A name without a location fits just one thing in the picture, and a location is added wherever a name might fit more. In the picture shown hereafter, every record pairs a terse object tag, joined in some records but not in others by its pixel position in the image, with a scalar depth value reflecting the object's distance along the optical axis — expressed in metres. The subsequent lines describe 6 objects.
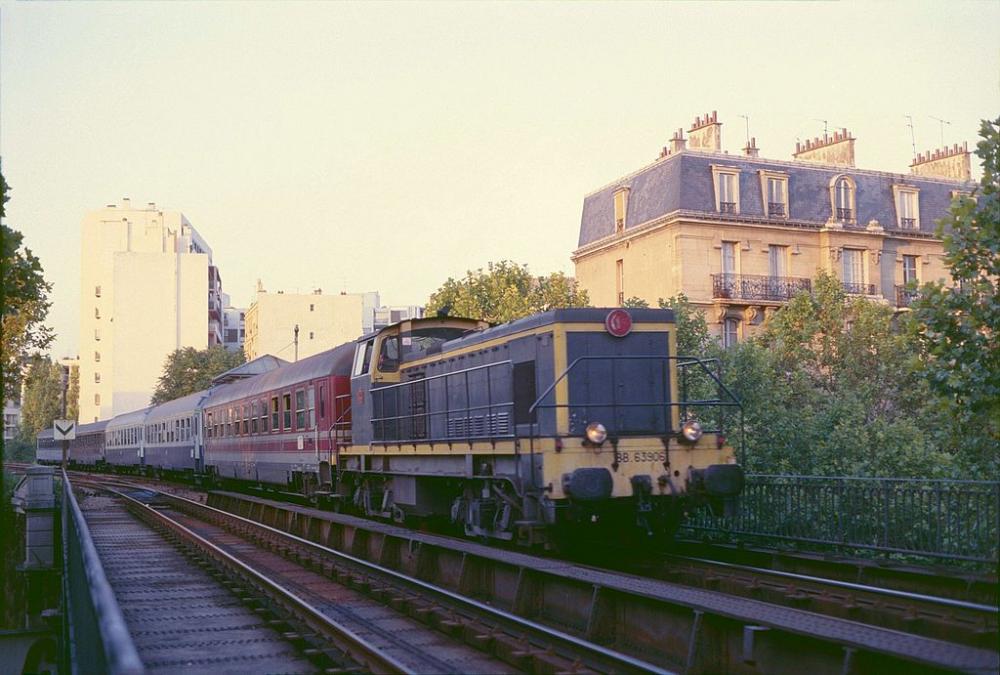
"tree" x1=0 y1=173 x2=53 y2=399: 17.59
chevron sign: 35.91
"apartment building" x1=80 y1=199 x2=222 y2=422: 88.62
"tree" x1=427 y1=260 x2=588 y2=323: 38.22
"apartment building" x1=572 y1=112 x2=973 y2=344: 40.56
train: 12.39
